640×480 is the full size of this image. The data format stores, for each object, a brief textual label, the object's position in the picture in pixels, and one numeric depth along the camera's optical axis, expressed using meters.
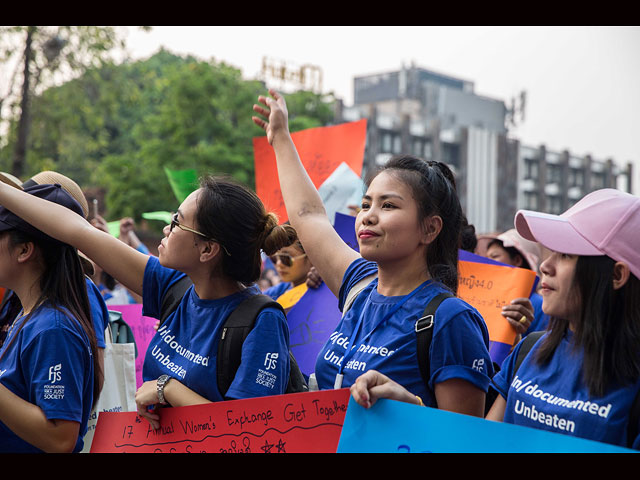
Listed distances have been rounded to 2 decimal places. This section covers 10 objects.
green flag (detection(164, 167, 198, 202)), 5.90
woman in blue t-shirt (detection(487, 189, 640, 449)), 2.03
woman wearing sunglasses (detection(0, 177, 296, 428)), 2.59
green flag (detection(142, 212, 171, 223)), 6.06
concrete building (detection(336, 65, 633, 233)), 57.16
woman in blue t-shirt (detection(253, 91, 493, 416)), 2.28
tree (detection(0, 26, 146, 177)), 11.72
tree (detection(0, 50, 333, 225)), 27.70
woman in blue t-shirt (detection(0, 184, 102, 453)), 2.43
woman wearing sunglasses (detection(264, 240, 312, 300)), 4.90
